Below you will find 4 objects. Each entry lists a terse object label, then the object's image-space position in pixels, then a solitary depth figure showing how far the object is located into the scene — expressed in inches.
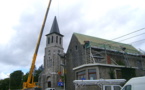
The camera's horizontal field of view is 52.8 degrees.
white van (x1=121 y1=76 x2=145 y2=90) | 385.4
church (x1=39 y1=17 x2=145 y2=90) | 906.1
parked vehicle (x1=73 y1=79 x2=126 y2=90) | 604.1
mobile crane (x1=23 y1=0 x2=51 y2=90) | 1027.7
